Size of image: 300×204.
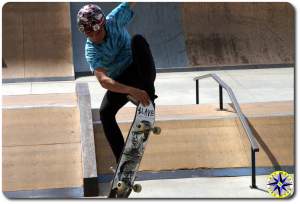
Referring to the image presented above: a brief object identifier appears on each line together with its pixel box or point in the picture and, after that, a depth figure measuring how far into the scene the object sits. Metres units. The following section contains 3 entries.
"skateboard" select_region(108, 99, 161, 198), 11.01
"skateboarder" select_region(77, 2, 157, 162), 10.27
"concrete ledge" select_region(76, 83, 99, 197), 11.99
